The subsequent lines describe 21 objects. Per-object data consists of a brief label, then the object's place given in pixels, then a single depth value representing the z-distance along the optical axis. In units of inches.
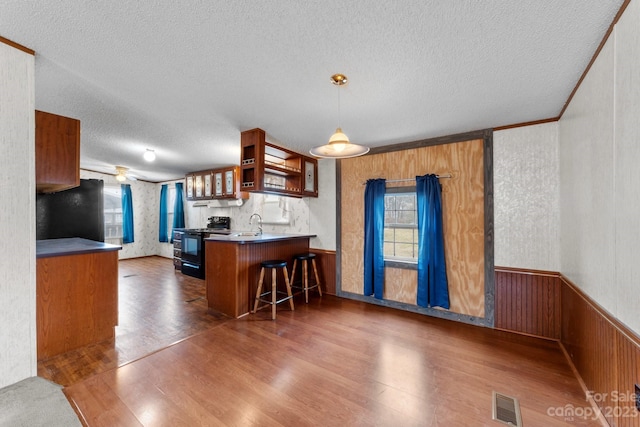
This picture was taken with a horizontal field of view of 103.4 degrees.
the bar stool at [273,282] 122.6
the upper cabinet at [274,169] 123.4
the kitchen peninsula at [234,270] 124.7
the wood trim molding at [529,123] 102.9
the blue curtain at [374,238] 141.6
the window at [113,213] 266.1
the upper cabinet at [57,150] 81.4
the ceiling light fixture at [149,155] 164.7
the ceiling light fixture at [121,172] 213.8
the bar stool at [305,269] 148.7
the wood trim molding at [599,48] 49.3
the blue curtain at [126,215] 273.6
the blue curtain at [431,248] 123.5
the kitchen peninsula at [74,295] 85.6
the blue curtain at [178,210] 271.9
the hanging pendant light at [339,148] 77.7
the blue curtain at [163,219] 290.2
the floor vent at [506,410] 62.2
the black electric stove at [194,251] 200.2
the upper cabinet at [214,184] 215.9
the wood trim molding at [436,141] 117.9
